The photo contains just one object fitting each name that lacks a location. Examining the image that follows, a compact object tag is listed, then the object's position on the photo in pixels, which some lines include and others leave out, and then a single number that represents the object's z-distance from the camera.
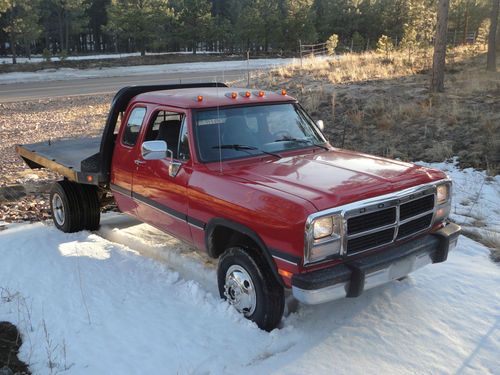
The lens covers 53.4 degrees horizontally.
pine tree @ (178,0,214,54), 57.97
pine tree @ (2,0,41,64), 44.28
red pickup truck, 3.69
